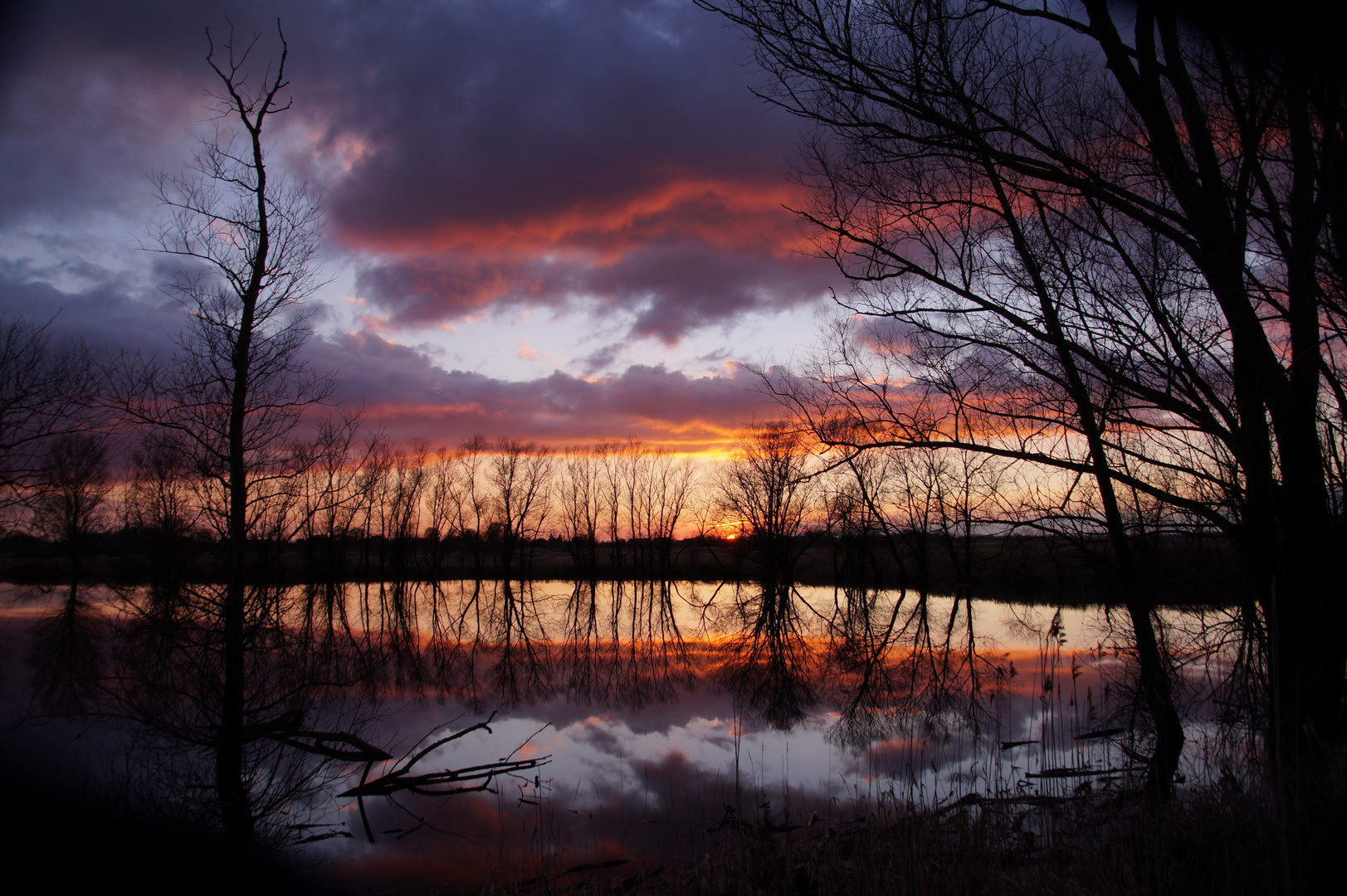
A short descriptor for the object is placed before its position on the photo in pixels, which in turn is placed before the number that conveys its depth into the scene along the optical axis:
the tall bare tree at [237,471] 6.93
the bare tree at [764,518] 38.00
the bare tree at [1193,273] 5.43
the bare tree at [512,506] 55.88
